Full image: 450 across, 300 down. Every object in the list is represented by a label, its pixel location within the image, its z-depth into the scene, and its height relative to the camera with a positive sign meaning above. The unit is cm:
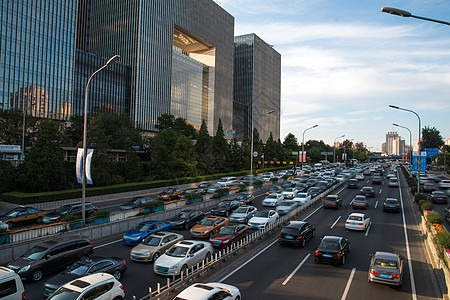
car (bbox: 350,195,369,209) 3119 -503
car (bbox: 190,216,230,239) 2045 -536
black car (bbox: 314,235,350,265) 1545 -504
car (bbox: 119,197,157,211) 2792 -523
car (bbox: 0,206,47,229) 2277 -547
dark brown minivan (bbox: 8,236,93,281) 1319 -517
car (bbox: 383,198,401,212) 2971 -495
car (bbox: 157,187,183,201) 3659 -549
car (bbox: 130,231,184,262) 1581 -529
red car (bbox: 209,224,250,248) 1834 -534
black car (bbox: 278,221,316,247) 1867 -511
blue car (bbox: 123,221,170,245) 1889 -532
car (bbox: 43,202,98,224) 2353 -538
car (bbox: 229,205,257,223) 2502 -530
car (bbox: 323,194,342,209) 3144 -500
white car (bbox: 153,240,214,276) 1388 -523
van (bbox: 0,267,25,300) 988 -470
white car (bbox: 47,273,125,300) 966 -469
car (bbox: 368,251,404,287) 1280 -497
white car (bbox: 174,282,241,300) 959 -466
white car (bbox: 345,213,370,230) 2262 -510
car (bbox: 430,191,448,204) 3591 -490
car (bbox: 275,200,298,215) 2868 -524
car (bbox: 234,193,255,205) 3322 -527
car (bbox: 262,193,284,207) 3270 -519
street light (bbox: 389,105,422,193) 2969 +468
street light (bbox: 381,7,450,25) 1009 +483
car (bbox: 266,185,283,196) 4077 -509
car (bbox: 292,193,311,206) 3133 -493
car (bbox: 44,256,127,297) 1157 -507
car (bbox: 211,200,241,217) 2772 -539
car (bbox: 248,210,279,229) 2308 -530
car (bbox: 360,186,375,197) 3948 -484
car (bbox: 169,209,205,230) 2322 -550
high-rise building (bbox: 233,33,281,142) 14825 +3409
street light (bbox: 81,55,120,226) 1995 -100
